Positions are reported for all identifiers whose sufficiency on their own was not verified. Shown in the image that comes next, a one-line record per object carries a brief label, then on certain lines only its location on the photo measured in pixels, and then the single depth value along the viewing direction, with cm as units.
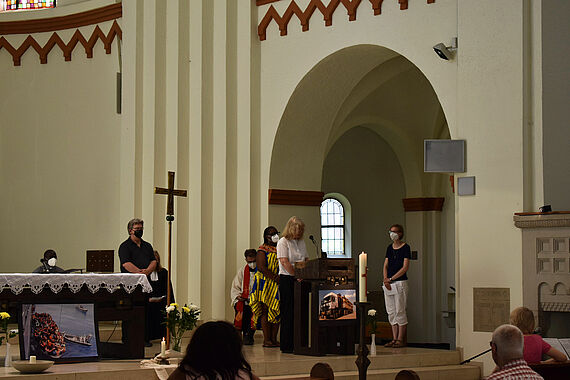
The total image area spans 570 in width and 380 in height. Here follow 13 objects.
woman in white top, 1162
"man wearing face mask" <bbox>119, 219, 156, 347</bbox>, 1152
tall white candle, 764
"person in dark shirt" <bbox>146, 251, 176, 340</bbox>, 1256
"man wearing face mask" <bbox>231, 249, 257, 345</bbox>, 1333
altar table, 1013
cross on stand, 1125
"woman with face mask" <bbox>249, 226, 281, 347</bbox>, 1210
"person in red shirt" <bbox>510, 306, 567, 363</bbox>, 743
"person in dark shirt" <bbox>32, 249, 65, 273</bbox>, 1110
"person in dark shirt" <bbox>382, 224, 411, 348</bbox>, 1259
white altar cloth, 1007
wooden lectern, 1129
